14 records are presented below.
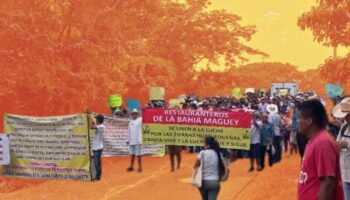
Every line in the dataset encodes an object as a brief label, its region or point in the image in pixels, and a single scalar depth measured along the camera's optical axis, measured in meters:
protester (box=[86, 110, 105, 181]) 14.66
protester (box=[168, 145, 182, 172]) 16.50
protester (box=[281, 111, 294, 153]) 19.76
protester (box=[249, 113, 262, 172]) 15.72
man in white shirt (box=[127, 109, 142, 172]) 16.31
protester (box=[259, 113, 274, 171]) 15.88
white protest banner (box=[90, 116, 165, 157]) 18.53
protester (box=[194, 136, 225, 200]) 9.09
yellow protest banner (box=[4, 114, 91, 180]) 12.73
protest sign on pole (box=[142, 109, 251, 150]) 13.59
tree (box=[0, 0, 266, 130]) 24.02
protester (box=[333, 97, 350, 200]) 7.36
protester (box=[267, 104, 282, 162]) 16.66
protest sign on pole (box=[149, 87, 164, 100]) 24.28
